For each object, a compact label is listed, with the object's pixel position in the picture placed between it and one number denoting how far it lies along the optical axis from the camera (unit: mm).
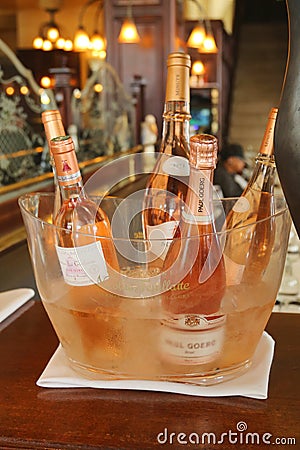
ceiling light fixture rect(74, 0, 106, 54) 5879
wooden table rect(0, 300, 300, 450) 466
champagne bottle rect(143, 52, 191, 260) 588
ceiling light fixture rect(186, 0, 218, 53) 5488
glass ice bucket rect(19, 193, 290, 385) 520
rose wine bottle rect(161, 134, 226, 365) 506
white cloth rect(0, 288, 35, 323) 735
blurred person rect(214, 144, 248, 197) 3512
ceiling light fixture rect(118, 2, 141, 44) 4363
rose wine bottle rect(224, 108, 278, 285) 527
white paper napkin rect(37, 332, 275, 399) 533
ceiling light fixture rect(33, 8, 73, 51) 6758
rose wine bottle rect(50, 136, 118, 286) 522
